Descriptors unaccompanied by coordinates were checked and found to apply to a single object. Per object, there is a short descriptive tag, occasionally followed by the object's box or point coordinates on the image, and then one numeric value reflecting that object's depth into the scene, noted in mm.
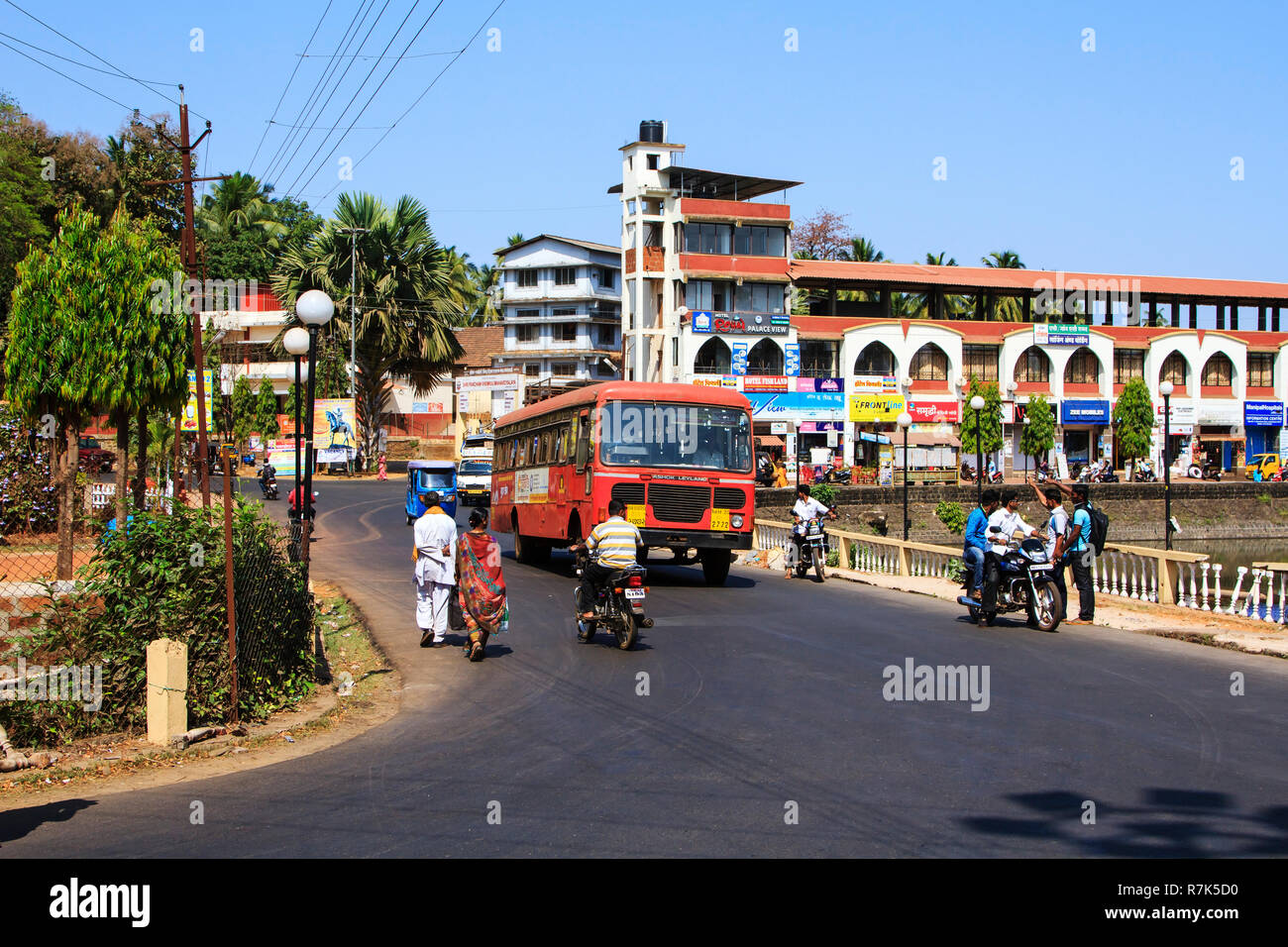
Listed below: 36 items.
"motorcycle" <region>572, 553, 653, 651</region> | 13648
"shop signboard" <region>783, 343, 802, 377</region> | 62156
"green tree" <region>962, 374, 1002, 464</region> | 54312
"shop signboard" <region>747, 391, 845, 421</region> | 61625
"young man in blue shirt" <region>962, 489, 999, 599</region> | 15938
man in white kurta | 13531
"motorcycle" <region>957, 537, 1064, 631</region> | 15375
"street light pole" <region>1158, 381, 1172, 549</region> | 28741
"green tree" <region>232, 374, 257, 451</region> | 69125
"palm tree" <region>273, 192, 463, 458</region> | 63594
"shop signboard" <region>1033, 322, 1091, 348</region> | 66250
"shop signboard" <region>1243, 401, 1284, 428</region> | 70000
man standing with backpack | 15930
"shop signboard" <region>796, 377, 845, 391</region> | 62312
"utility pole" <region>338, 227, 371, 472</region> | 62344
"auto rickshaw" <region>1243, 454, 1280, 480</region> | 61784
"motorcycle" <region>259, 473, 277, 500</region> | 44750
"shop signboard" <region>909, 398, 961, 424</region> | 63906
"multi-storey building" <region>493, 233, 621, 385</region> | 82125
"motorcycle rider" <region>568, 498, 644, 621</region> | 13680
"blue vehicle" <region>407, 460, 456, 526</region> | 35781
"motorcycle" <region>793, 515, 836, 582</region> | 22656
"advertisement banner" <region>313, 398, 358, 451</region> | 61344
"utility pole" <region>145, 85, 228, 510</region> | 9266
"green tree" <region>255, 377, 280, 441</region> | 70375
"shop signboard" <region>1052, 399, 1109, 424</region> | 66688
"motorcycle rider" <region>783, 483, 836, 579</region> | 22531
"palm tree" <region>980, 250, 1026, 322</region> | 77625
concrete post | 9242
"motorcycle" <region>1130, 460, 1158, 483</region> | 61312
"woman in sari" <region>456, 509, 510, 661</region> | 12953
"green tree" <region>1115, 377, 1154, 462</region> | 62906
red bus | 19672
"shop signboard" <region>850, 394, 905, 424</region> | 63344
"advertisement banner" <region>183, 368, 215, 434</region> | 27734
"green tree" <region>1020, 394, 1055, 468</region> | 59438
